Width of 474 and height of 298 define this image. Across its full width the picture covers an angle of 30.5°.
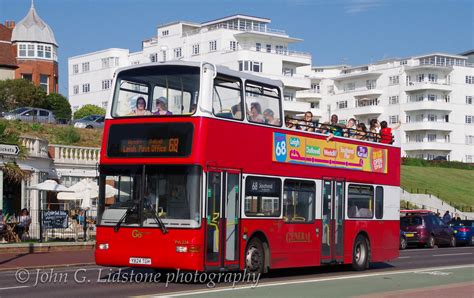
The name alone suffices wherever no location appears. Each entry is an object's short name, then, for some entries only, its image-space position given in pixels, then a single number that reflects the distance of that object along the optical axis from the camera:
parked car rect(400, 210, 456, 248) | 41.03
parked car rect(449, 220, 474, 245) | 45.25
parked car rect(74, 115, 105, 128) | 65.75
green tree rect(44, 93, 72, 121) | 79.25
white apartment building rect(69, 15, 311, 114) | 97.62
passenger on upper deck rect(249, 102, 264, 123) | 19.25
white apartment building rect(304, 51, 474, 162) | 112.00
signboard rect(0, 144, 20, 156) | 27.15
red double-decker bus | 17.58
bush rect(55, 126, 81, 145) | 55.19
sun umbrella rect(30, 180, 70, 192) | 37.03
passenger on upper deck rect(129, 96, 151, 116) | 18.53
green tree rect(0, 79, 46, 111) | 75.81
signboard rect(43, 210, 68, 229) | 32.09
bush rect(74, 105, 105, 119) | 87.94
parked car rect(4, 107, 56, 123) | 61.75
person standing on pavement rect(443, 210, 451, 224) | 52.84
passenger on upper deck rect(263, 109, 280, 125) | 19.78
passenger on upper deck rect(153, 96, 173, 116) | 18.39
